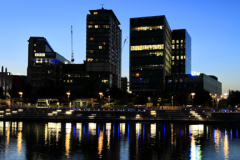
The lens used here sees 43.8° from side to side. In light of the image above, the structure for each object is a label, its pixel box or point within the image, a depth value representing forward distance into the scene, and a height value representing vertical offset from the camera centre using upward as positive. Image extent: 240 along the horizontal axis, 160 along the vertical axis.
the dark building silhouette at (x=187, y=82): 174.25 +9.68
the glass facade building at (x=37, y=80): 198.75 +11.83
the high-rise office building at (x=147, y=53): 177.75 +27.20
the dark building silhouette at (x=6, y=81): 184.50 +10.27
